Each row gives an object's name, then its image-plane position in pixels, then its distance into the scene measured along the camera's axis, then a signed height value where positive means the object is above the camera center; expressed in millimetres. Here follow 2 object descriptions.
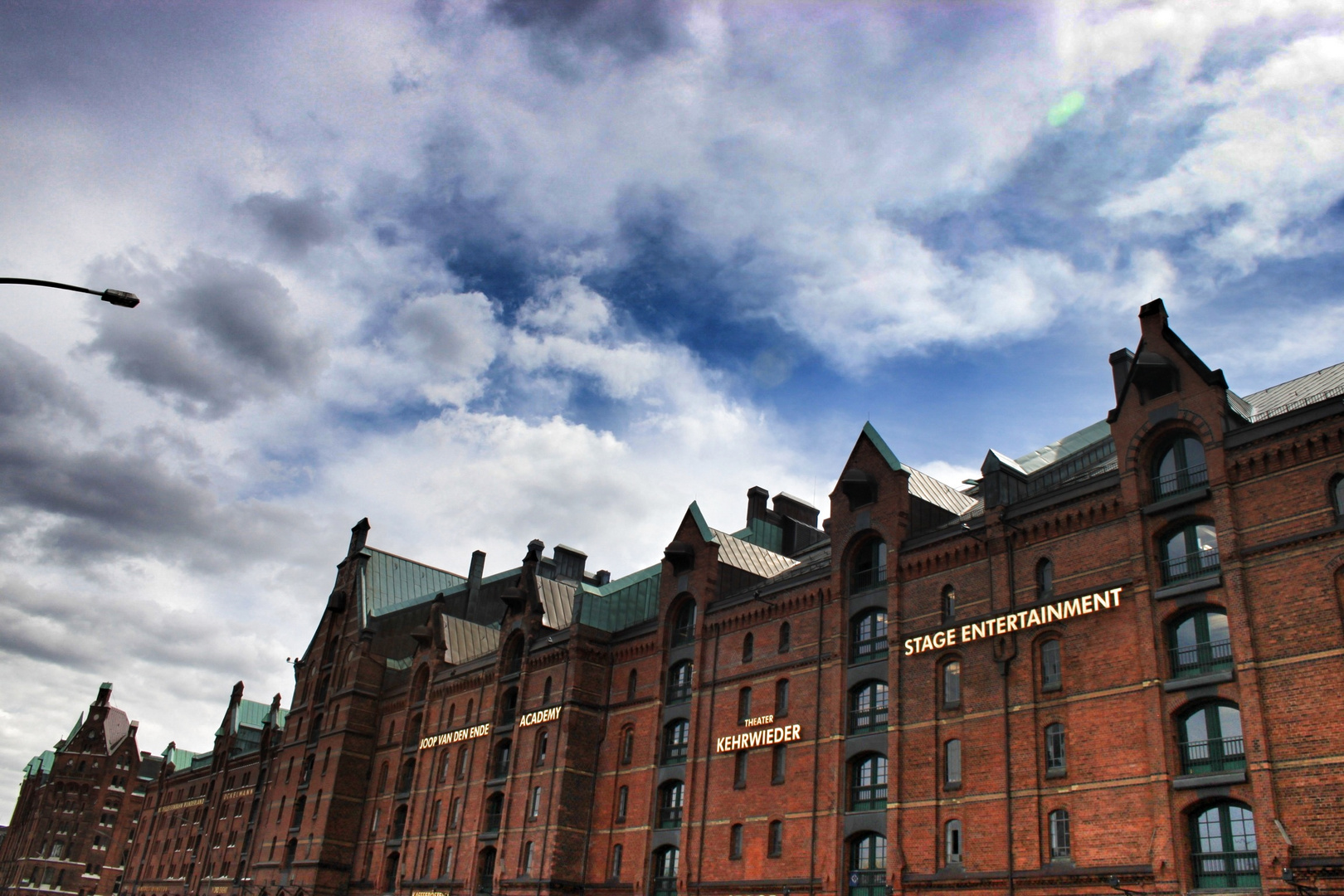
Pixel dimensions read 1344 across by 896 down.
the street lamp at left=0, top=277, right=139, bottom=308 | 17031 +8334
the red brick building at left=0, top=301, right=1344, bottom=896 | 28891 +8187
